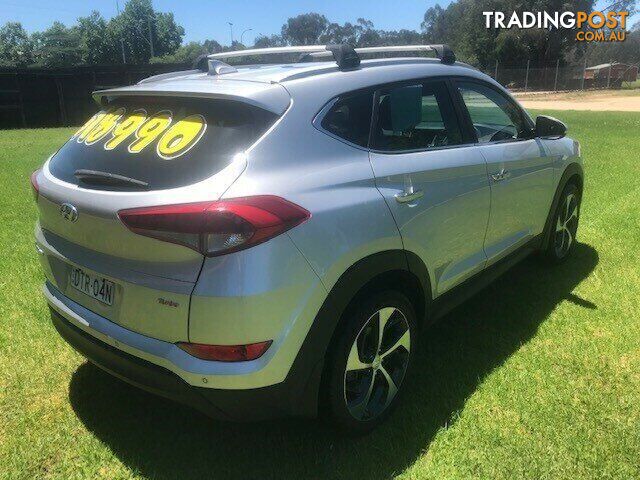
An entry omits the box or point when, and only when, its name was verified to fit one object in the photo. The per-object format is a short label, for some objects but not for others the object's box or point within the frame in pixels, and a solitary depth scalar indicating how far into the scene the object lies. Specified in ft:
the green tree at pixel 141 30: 307.37
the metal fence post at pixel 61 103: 73.67
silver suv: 6.60
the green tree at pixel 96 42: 296.71
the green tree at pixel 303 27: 458.09
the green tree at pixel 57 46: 301.02
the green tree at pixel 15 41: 309.83
